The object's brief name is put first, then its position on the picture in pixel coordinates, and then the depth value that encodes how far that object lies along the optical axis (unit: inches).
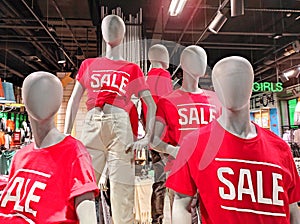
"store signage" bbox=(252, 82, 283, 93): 195.2
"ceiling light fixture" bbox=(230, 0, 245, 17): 103.3
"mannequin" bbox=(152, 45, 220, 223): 51.8
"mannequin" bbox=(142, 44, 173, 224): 61.5
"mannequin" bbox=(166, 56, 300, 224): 28.3
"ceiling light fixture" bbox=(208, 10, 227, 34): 125.4
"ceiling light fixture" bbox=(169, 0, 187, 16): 103.4
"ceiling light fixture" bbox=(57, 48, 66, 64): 178.1
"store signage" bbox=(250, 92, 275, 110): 284.5
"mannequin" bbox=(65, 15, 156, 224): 51.5
